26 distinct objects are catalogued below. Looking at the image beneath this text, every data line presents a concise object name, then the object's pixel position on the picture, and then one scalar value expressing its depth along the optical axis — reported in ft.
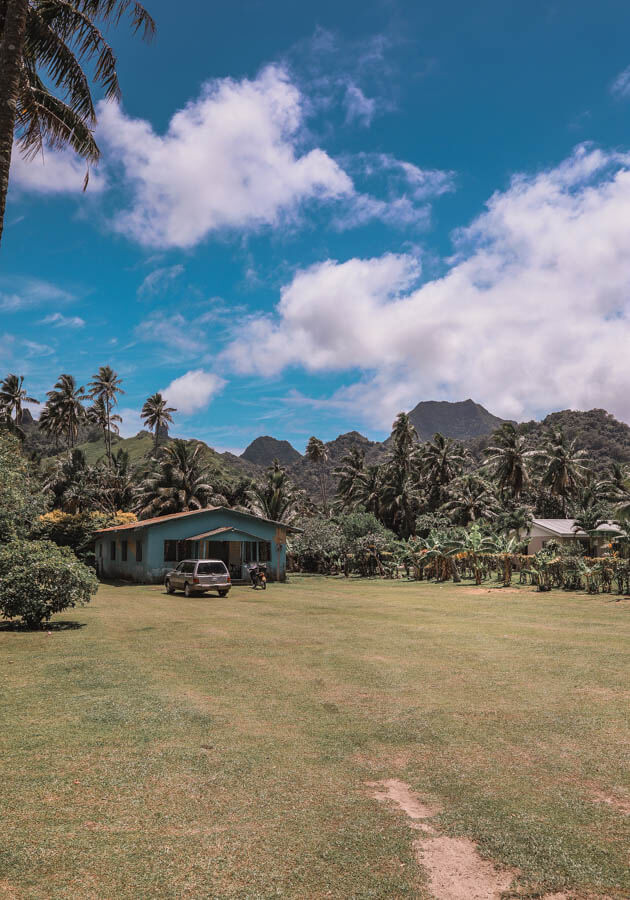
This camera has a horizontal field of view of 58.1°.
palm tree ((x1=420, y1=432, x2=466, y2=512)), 215.31
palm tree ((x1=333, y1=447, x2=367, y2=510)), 234.79
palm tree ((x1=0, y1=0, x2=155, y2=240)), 34.12
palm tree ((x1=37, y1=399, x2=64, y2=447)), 217.56
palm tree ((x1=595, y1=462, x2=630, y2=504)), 179.07
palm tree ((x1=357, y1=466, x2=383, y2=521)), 217.56
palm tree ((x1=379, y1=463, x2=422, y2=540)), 202.18
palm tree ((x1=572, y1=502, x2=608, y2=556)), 141.91
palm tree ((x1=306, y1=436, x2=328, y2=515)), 285.84
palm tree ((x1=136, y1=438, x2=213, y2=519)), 157.69
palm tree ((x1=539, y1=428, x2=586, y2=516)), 189.78
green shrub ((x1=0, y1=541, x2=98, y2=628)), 42.06
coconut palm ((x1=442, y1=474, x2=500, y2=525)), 185.37
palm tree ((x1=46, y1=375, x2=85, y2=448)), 217.15
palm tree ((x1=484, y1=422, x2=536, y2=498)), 185.57
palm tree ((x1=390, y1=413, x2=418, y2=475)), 215.31
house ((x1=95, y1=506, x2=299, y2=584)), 104.73
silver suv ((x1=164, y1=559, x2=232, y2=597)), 80.02
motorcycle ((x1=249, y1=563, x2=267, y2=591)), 100.22
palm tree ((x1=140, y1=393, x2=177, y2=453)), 228.22
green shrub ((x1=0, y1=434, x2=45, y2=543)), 77.51
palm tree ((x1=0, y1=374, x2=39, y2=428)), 209.46
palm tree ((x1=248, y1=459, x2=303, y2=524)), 156.25
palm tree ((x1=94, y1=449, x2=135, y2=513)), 179.11
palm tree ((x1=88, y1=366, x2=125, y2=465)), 210.79
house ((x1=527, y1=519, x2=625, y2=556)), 156.25
